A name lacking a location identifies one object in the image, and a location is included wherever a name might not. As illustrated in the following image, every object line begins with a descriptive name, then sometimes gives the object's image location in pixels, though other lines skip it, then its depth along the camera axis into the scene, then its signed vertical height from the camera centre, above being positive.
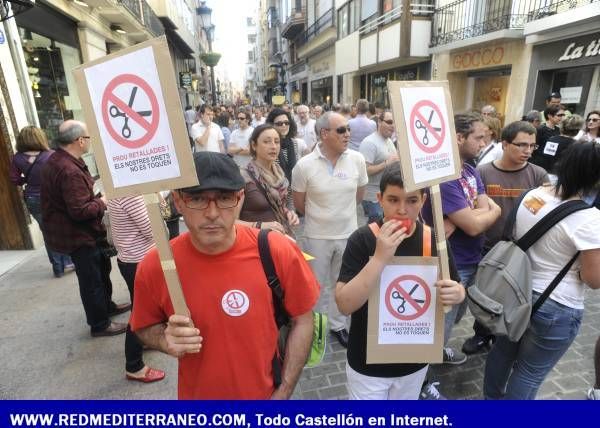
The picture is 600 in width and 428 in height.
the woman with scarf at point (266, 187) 3.09 -0.75
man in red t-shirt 1.43 -0.78
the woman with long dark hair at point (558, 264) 1.93 -0.96
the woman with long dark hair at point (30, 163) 4.62 -0.68
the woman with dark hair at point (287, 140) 5.24 -0.65
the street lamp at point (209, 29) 14.47 +2.57
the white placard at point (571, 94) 9.83 -0.38
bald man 3.03 -0.90
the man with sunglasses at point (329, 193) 3.35 -0.88
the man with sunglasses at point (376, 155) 4.89 -0.84
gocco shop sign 12.09 +0.86
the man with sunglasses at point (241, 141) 7.44 -0.93
